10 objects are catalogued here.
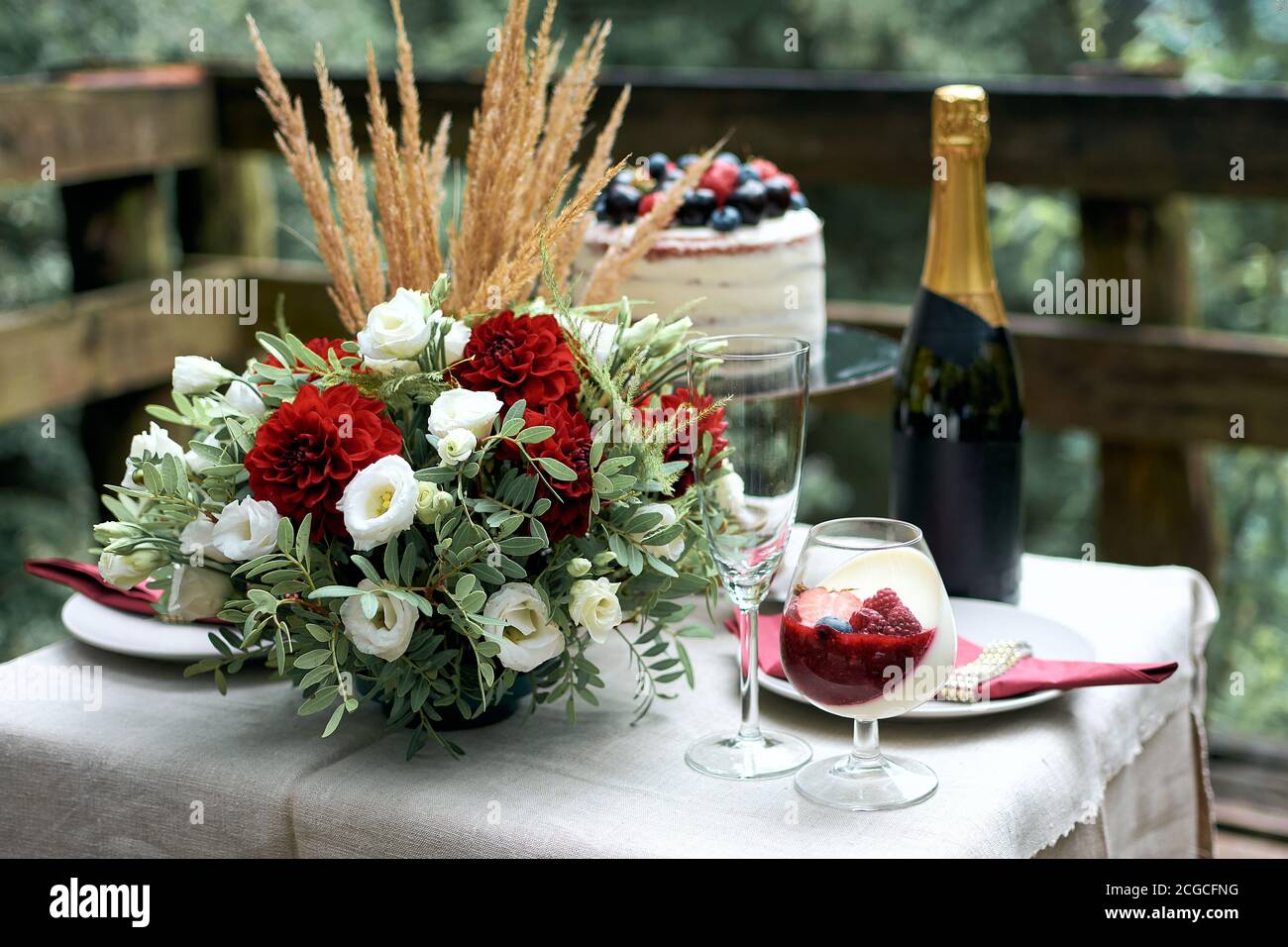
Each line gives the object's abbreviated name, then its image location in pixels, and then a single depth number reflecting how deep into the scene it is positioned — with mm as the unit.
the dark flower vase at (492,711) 1039
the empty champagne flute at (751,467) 918
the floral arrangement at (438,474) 915
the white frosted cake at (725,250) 1396
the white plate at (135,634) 1123
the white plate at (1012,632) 1091
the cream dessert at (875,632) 895
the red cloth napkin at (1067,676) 1022
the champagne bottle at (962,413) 1262
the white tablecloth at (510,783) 899
